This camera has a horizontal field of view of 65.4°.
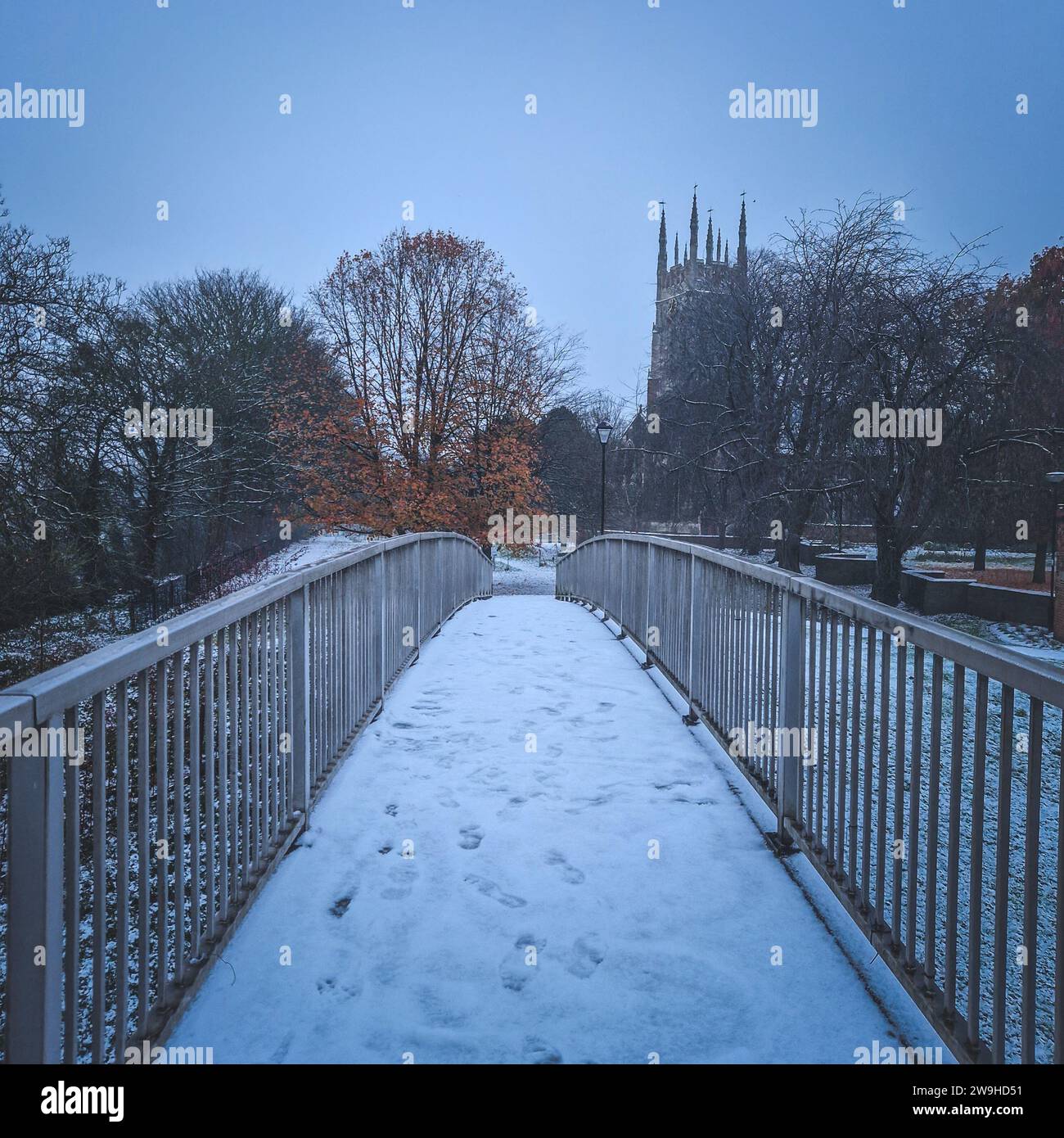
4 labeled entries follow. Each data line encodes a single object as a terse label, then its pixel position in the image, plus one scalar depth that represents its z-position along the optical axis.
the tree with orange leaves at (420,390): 22.75
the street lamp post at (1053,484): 16.54
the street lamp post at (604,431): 19.97
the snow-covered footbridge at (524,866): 1.84
